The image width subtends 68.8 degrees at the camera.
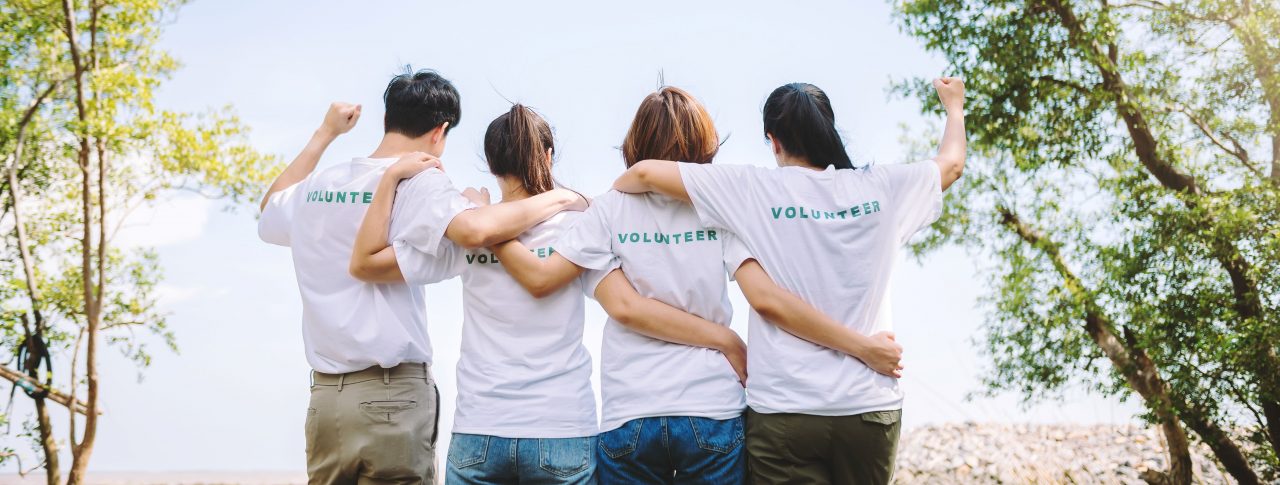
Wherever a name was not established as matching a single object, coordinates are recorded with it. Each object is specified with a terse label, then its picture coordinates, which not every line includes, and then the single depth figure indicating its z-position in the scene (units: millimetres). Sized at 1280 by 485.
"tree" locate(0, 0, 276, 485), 8859
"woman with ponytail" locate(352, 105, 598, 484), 2537
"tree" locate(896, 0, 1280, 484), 6555
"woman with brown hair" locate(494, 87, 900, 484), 2391
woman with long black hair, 2400
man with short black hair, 2783
